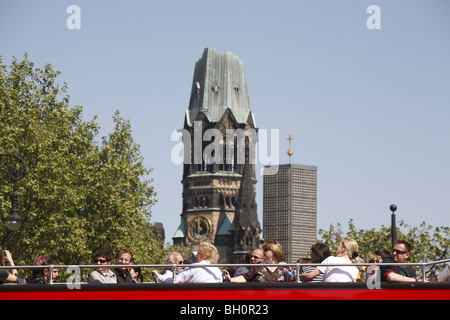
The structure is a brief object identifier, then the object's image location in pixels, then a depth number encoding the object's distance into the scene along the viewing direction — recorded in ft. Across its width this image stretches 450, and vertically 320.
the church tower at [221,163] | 601.21
